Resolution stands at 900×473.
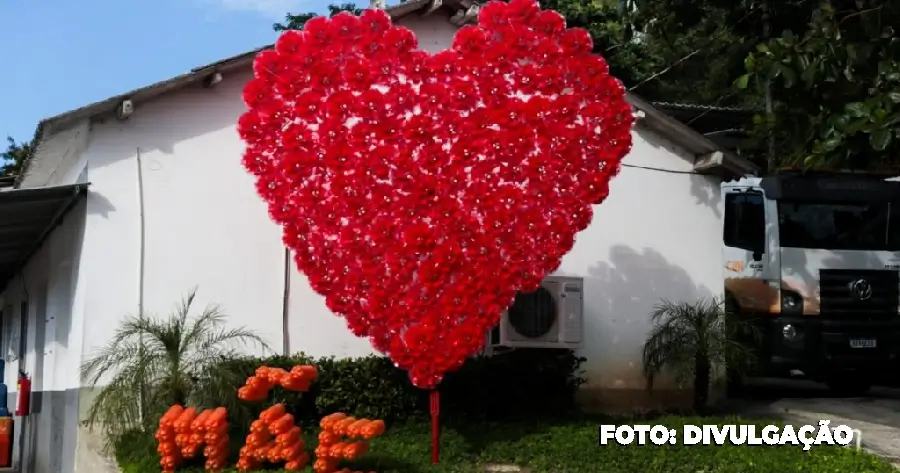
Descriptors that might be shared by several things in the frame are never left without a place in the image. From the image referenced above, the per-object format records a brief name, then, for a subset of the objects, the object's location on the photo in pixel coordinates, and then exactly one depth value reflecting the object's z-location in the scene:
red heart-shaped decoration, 8.50
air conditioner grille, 10.37
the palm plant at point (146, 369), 8.97
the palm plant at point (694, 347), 11.33
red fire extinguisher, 13.36
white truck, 13.98
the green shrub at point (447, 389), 10.10
